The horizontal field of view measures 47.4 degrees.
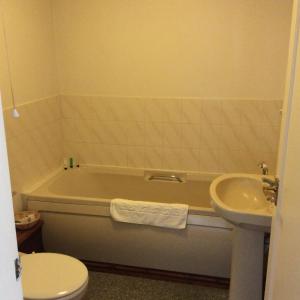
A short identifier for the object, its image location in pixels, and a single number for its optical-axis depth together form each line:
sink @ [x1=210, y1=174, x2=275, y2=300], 1.61
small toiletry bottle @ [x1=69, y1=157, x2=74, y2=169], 3.22
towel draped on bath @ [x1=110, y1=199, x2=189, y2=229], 2.33
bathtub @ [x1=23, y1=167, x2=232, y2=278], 2.33
